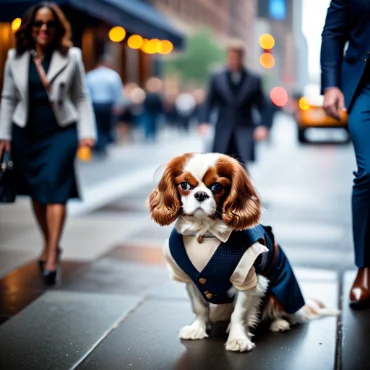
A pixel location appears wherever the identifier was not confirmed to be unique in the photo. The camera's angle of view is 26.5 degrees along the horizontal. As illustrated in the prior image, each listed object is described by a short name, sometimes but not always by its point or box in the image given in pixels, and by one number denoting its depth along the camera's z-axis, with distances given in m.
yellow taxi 21.84
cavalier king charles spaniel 3.66
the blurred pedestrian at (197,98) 36.66
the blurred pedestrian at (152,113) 24.14
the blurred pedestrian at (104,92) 16.52
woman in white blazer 5.75
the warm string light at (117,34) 18.05
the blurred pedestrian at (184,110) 32.62
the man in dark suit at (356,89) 4.70
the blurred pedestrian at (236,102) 9.29
